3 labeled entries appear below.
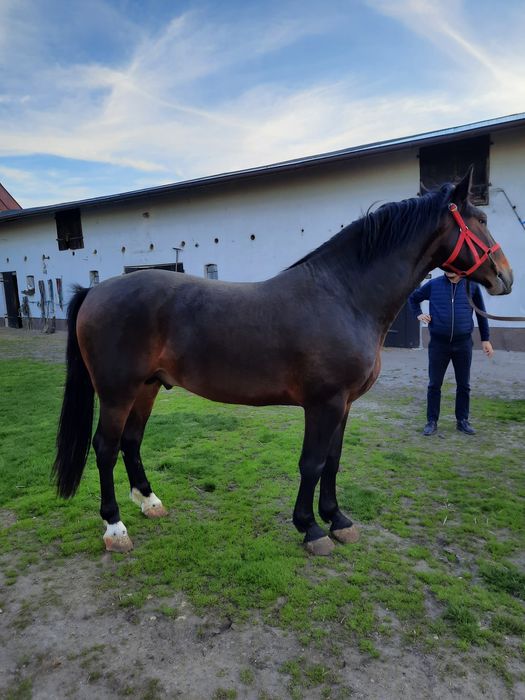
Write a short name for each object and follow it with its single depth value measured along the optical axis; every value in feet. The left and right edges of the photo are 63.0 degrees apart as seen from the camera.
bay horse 8.05
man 14.79
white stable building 30.37
